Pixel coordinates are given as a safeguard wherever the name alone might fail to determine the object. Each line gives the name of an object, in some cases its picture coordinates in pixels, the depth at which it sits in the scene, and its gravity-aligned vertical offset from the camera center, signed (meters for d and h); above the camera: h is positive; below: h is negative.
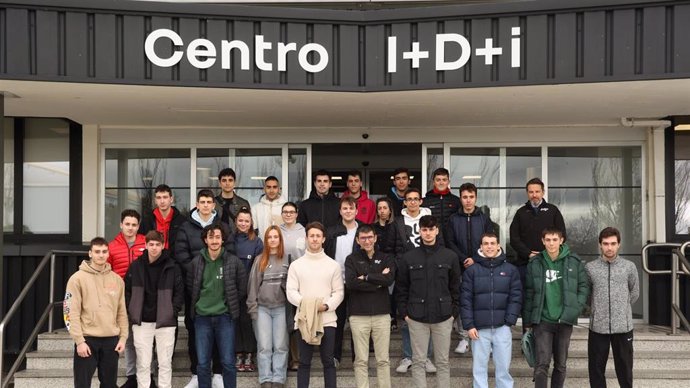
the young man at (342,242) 7.63 -0.44
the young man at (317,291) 7.11 -0.88
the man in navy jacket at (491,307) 6.97 -1.02
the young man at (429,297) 7.02 -0.92
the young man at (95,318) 6.67 -1.07
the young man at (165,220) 7.82 -0.21
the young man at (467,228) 7.79 -0.30
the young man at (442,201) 8.23 -0.01
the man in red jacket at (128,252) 7.36 -0.52
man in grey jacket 6.98 -1.06
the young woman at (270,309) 7.33 -1.09
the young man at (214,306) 7.18 -1.03
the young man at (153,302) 7.09 -0.98
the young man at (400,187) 8.48 +0.16
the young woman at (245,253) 7.55 -0.54
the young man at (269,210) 8.37 -0.11
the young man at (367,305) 7.06 -1.01
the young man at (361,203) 8.49 -0.03
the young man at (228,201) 8.24 -0.01
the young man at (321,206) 8.41 -0.07
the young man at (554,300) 6.99 -0.95
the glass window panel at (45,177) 9.48 +0.30
